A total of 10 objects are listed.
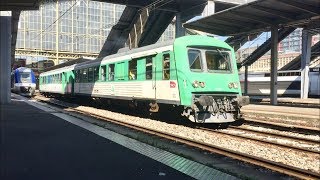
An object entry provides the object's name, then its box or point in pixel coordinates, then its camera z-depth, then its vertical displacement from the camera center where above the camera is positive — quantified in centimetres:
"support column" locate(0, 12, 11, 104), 1626 +176
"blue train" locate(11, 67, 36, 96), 2804 +48
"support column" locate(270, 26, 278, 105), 1475 +147
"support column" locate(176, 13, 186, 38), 2135 +466
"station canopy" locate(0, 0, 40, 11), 1236 +389
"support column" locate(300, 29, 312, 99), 2216 +200
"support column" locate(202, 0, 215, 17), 1995 +579
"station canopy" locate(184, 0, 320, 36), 1235 +357
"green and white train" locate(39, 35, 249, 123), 915 +24
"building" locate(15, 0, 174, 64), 4906 +1005
